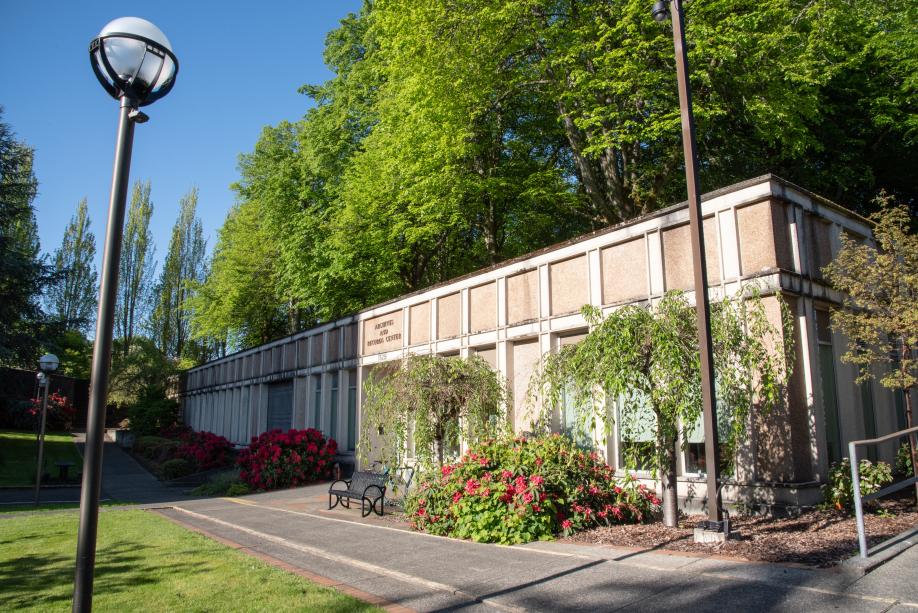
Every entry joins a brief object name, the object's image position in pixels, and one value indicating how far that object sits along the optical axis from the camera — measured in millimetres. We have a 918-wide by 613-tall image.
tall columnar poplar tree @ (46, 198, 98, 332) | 54219
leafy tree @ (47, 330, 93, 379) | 51938
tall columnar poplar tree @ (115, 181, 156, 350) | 57281
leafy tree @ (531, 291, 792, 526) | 8289
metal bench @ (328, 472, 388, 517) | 12602
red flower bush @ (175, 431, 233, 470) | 25172
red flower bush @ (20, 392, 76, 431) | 28234
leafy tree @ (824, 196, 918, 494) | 9180
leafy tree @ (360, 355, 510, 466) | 11906
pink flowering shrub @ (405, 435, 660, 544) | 8945
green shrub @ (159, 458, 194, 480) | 23891
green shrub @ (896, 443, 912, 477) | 11023
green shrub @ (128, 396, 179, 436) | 40094
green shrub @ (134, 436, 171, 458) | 32969
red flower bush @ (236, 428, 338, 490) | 18938
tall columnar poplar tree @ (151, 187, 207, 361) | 57375
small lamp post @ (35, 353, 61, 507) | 17380
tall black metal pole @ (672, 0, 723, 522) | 7766
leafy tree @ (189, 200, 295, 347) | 37406
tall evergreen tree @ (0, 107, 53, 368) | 25500
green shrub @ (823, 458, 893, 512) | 8820
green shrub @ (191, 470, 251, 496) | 18523
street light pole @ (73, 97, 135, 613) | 3553
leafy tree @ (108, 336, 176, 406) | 45062
